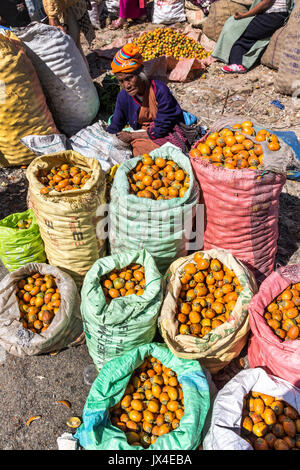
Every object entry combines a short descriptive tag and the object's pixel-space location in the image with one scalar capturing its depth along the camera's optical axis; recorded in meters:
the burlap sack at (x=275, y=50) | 5.81
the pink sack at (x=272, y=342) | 2.34
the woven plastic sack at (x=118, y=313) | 2.49
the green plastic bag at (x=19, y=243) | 3.20
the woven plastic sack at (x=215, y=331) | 2.48
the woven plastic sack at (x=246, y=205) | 2.75
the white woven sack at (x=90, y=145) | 4.12
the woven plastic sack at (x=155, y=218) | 2.77
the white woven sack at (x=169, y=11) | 8.02
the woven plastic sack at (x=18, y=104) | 3.78
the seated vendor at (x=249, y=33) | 5.94
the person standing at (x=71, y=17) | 5.04
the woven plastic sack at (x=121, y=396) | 2.13
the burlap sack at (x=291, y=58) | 5.21
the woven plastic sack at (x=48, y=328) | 2.75
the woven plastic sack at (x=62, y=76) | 4.14
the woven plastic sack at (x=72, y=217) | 2.90
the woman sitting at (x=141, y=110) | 3.43
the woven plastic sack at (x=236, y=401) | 2.06
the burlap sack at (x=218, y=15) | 6.58
